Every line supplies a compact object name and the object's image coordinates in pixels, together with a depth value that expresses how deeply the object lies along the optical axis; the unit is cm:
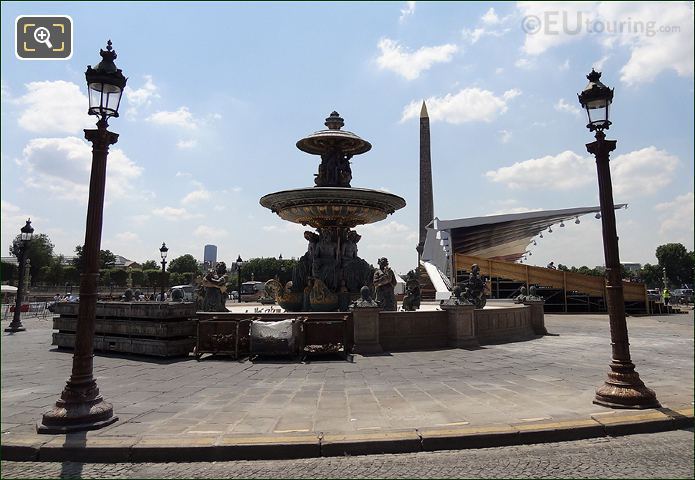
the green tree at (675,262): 8863
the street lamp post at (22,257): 1889
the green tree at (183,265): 11744
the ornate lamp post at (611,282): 608
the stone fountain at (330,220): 1488
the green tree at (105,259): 9151
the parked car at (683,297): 4943
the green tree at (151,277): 9531
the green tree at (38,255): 8592
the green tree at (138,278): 9906
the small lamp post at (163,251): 2709
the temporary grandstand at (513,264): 3347
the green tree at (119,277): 9125
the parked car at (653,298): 3353
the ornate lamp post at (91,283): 535
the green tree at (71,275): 8619
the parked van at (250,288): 4232
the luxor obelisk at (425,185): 6428
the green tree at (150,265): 12534
